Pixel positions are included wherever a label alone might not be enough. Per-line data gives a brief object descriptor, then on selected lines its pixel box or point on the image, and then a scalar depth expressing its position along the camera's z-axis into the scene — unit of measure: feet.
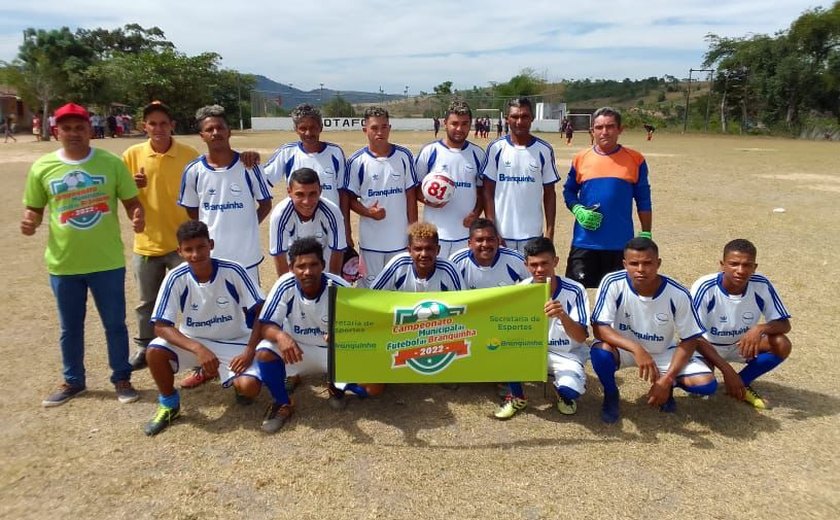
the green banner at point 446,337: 13.32
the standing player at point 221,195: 15.58
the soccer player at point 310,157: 16.85
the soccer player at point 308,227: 15.64
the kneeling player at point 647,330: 13.25
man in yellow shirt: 15.97
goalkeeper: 16.20
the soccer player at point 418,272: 14.17
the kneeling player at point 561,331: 13.56
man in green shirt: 13.62
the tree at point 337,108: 191.31
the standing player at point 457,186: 17.03
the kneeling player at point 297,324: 13.34
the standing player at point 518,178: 16.85
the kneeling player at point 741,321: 13.98
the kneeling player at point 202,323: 13.37
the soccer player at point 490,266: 14.84
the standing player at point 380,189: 17.04
